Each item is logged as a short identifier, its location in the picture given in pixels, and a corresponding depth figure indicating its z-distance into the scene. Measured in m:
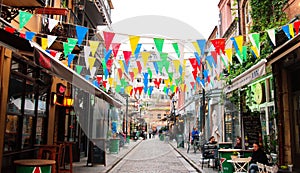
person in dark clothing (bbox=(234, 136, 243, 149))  12.23
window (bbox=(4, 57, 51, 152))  8.41
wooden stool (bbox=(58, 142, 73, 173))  9.18
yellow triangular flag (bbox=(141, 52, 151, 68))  10.46
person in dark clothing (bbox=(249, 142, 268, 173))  8.48
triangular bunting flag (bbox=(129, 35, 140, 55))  8.48
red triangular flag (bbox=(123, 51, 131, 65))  10.46
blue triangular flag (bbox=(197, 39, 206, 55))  8.95
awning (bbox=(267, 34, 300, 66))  7.18
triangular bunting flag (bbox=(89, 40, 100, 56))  8.91
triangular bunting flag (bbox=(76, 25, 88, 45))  7.80
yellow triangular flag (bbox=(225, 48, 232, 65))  9.69
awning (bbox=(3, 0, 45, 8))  7.83
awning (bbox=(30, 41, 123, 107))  6.20
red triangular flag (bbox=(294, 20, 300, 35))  7.85
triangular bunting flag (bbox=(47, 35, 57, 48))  8.19
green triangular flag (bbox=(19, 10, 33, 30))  7.38
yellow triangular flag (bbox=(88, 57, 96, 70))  10.77
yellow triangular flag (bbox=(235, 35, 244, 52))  8.73
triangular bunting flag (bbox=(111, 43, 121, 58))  9.95
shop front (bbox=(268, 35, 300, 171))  9.58
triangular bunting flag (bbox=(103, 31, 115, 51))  8.27
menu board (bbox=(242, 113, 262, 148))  11.95
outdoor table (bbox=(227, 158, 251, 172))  8.93
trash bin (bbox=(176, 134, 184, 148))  27.05
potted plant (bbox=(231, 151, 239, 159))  9.79
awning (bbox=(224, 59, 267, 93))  8.32
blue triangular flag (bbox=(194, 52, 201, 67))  11.39
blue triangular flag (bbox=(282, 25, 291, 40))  7.83
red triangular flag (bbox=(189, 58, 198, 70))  12.11
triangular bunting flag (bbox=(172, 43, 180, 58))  9.52
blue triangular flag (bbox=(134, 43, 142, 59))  9.96
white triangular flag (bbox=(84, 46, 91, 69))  9.54
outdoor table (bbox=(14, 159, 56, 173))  6.41
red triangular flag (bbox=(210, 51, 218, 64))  10.51
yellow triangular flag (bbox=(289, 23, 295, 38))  7.79
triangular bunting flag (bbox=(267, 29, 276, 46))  7.97
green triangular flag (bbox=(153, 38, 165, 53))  8.48
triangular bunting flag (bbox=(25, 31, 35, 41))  7.94
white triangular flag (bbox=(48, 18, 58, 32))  7.81
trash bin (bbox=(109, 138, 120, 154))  19.59
